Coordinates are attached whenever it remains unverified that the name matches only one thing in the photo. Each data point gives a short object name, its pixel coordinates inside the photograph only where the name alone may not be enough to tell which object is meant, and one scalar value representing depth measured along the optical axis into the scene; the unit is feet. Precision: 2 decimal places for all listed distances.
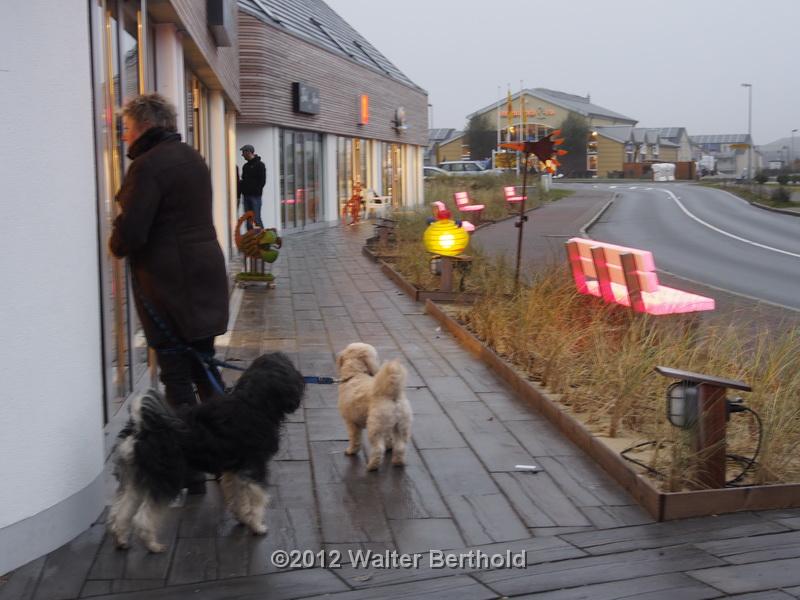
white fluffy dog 19.33
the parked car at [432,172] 208.33
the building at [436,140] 412.57
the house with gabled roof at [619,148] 385.91
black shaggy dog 15.05
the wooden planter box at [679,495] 17.17
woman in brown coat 16.63
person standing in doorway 67.41
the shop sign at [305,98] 90.17
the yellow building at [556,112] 350.64
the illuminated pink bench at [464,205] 103.93
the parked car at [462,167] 229.95
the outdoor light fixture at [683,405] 17.84
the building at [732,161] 488.93
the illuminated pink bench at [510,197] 124.47
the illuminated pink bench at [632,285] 31.12
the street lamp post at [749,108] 284.00
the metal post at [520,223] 38.28
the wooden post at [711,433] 17.71
